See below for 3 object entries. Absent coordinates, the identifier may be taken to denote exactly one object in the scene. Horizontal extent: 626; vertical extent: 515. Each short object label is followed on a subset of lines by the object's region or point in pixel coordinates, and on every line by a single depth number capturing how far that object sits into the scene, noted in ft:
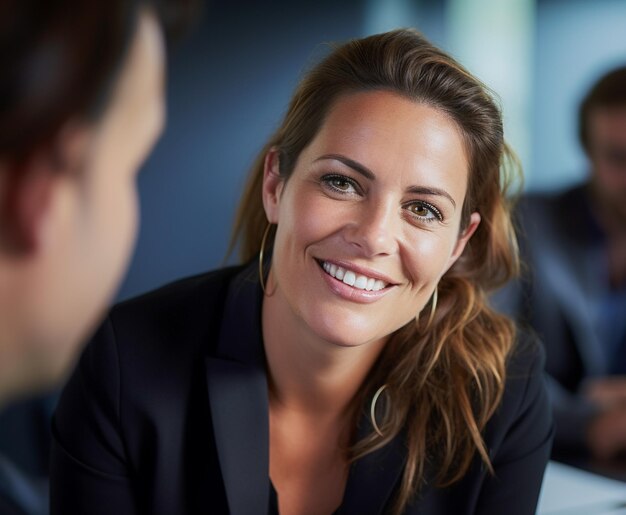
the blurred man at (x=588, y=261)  9.49
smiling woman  5.22
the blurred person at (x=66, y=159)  2.29
